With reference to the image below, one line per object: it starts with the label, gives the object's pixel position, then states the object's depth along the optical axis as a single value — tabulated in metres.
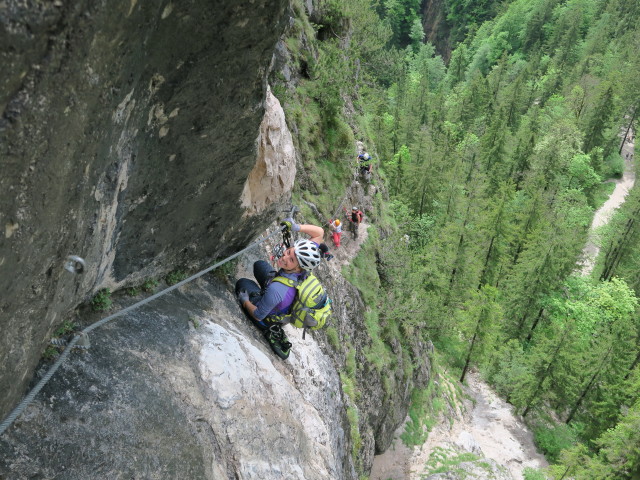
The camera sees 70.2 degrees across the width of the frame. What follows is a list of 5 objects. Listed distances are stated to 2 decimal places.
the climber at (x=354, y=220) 19.42
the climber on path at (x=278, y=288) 6.78
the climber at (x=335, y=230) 17.31
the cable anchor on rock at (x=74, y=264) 3.71
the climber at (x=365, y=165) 22.00
